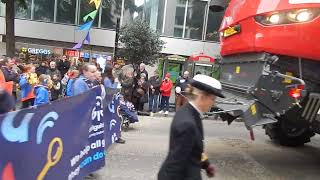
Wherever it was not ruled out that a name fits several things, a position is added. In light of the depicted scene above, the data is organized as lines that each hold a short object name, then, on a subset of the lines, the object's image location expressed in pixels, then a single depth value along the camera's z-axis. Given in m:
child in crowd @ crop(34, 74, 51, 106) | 5.11
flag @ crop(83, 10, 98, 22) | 9.13
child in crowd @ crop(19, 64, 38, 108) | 5.78
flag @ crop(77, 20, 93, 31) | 9.51
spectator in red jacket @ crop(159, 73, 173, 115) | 7.71
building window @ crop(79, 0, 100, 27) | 14.26
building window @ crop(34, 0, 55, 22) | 14.33
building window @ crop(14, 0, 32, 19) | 14.18
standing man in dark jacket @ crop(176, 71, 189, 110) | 7.43
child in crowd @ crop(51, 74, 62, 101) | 6.70
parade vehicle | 3.08
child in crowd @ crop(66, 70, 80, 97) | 4.99
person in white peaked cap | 1.66
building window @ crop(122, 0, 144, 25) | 14.36
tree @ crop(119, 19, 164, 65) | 11.79
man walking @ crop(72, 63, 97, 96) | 3.51
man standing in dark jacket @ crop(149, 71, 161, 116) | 7.63
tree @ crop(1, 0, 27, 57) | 10.40
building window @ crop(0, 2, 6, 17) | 14.01
